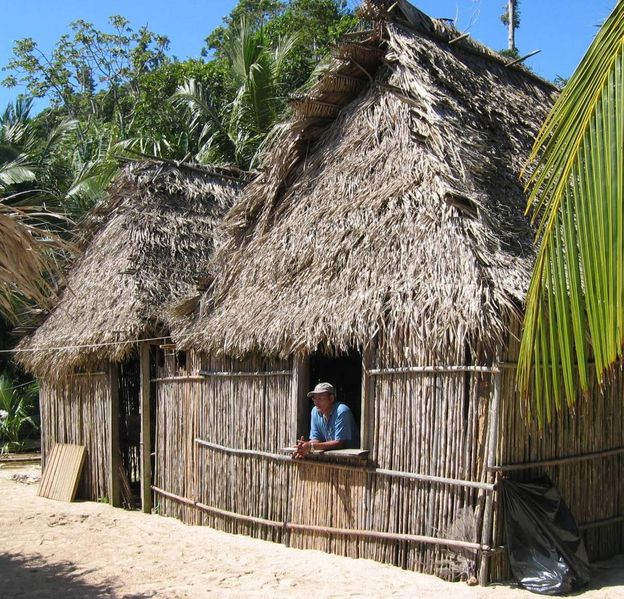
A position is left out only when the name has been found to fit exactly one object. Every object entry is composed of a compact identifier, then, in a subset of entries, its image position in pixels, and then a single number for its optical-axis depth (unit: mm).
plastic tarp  5445
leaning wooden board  10141
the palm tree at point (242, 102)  16525
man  6703
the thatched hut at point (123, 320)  9367
